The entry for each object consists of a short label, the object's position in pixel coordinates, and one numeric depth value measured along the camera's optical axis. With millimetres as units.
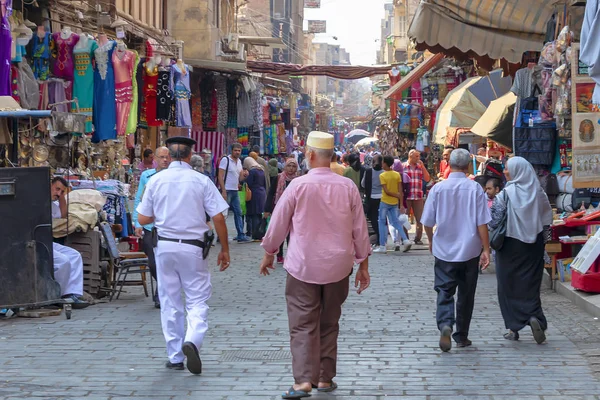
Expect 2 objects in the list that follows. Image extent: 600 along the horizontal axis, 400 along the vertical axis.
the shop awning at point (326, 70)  36531
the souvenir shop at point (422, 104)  27016
